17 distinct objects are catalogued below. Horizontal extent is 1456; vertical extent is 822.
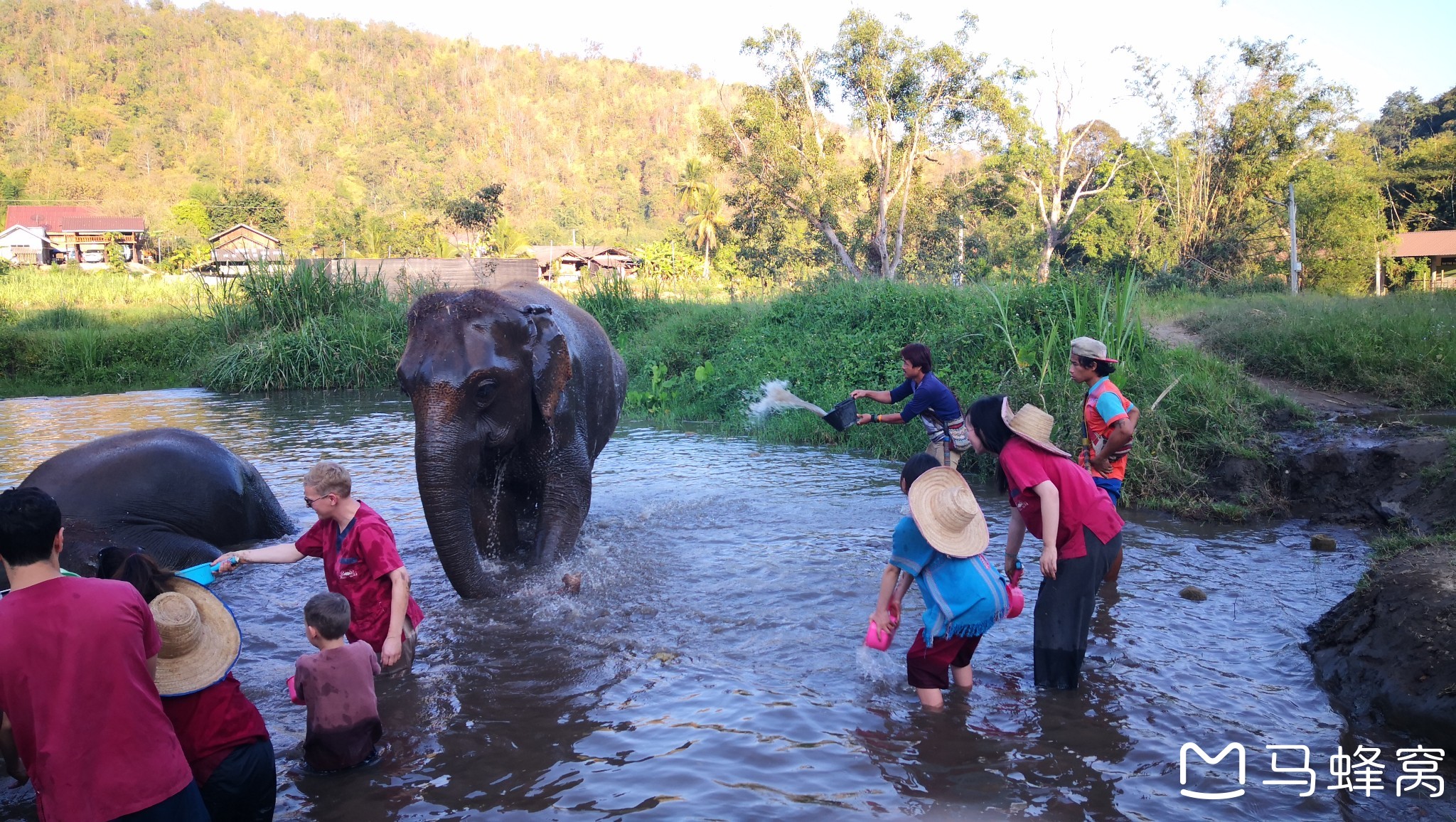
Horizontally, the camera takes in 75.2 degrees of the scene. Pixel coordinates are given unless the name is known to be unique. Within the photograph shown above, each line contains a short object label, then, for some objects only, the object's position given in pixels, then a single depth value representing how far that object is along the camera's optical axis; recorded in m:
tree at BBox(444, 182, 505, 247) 48.80
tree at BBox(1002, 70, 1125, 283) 34.19
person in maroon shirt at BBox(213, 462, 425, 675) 4.30
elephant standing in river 5.25
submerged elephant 6.47
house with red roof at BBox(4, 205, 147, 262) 65.25
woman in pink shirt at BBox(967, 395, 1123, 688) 4.43
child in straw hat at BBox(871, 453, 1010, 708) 4.25
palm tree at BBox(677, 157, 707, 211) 74.94
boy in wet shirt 3.87
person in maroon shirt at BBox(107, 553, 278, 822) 3.20
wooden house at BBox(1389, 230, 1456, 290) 33.06
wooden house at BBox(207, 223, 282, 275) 54.43
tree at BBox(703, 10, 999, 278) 31.97
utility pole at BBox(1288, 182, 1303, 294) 25.14
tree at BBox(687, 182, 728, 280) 71.94
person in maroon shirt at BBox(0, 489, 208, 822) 2.68
